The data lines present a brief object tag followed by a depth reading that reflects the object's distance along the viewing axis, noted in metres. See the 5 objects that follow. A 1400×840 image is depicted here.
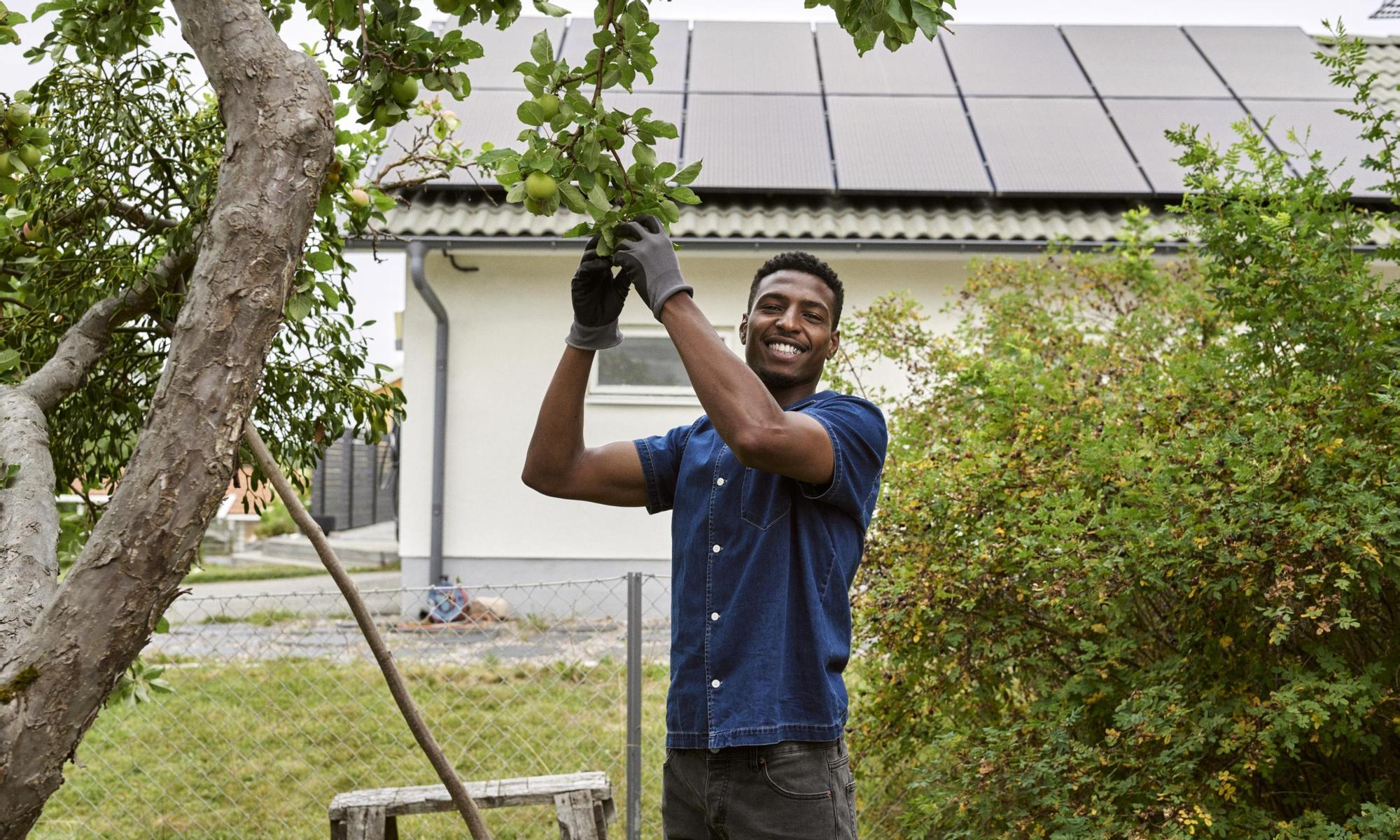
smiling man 1.91
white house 7.87
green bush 2.81
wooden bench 3.64
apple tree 1.58
